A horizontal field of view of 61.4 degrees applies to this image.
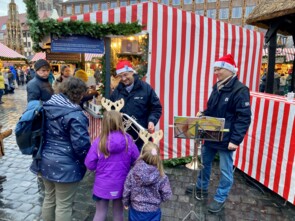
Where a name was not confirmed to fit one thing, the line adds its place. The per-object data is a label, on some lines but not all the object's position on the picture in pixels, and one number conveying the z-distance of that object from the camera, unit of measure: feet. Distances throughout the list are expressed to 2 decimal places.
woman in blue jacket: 7.79
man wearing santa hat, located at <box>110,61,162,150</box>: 11.28
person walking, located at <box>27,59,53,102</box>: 12.66
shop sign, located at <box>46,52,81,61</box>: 17.57
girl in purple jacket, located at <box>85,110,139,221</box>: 7.68
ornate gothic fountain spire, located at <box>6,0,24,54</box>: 190.01
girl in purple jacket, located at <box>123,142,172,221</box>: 7.30
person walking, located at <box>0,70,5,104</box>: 37.86
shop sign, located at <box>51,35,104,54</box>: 12.82
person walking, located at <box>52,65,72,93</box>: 17.02
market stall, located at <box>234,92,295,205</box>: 11.43
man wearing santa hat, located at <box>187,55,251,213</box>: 9.87
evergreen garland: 12.14
